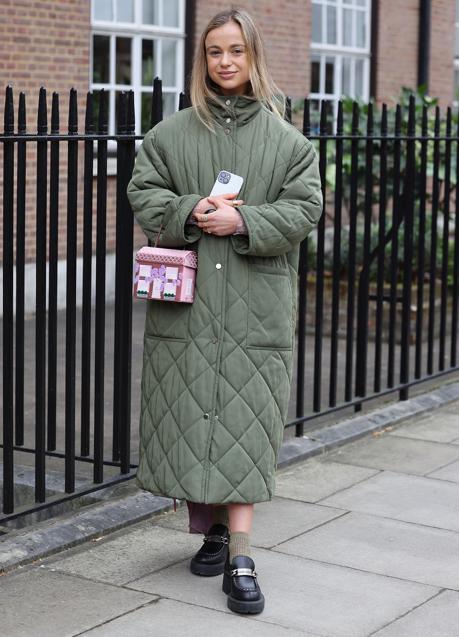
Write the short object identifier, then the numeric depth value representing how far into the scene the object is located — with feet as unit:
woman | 13.96
